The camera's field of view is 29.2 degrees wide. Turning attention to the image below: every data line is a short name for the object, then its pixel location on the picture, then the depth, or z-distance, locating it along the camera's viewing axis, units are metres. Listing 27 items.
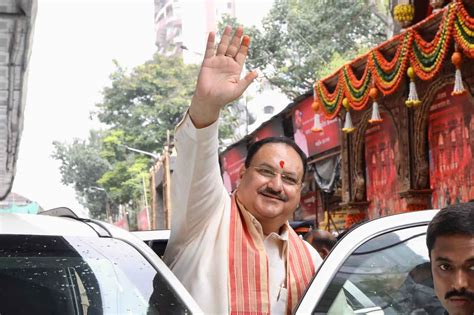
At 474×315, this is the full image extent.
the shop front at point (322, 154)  15.70
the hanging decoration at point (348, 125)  11.95
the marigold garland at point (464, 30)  8.09
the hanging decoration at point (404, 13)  11.45
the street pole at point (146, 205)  47.66
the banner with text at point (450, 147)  9.26
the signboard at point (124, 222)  55.08
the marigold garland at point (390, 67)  9.57
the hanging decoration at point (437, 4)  10.43
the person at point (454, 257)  2.31
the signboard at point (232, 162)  21.75
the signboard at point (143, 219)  48.78
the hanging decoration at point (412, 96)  9.80
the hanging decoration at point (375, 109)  10.62
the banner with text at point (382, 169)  11.36
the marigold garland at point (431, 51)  8.56
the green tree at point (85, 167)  62.59
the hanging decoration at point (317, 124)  13.32
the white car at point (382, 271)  3.54
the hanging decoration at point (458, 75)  8.52
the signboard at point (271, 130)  18.48
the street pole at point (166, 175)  32.12
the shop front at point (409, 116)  8.91
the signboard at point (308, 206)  19.56
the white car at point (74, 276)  3.08
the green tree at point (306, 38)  31.72
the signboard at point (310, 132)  15.44
